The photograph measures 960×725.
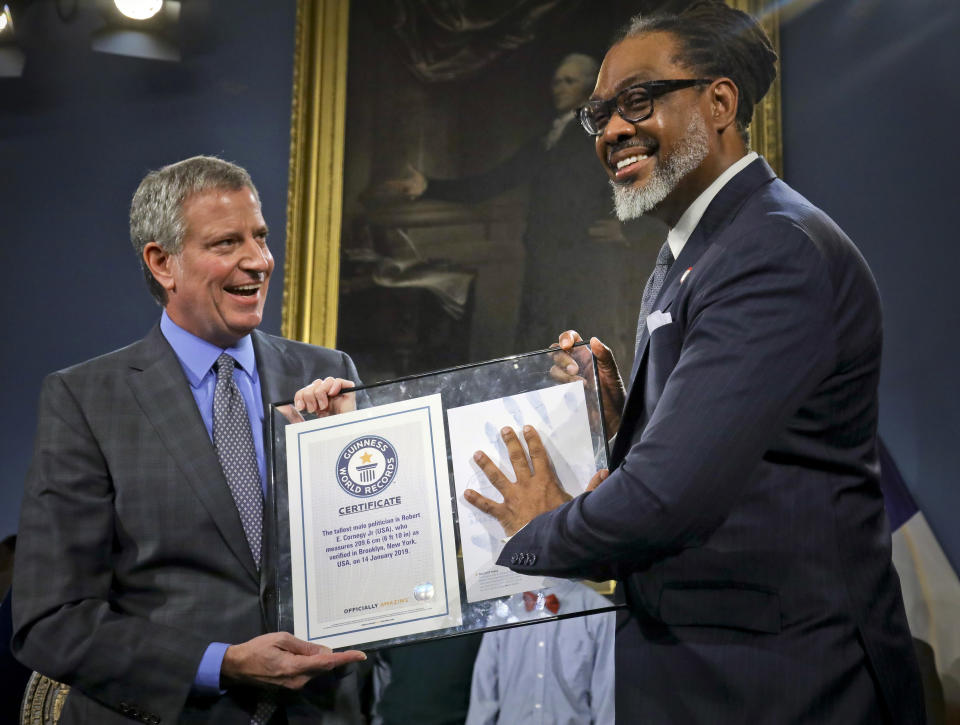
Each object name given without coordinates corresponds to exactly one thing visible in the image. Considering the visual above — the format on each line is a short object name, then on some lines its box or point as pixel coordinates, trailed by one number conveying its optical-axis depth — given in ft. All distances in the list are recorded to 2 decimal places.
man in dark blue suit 5.19
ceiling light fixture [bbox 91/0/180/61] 15.79
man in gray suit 6.84
